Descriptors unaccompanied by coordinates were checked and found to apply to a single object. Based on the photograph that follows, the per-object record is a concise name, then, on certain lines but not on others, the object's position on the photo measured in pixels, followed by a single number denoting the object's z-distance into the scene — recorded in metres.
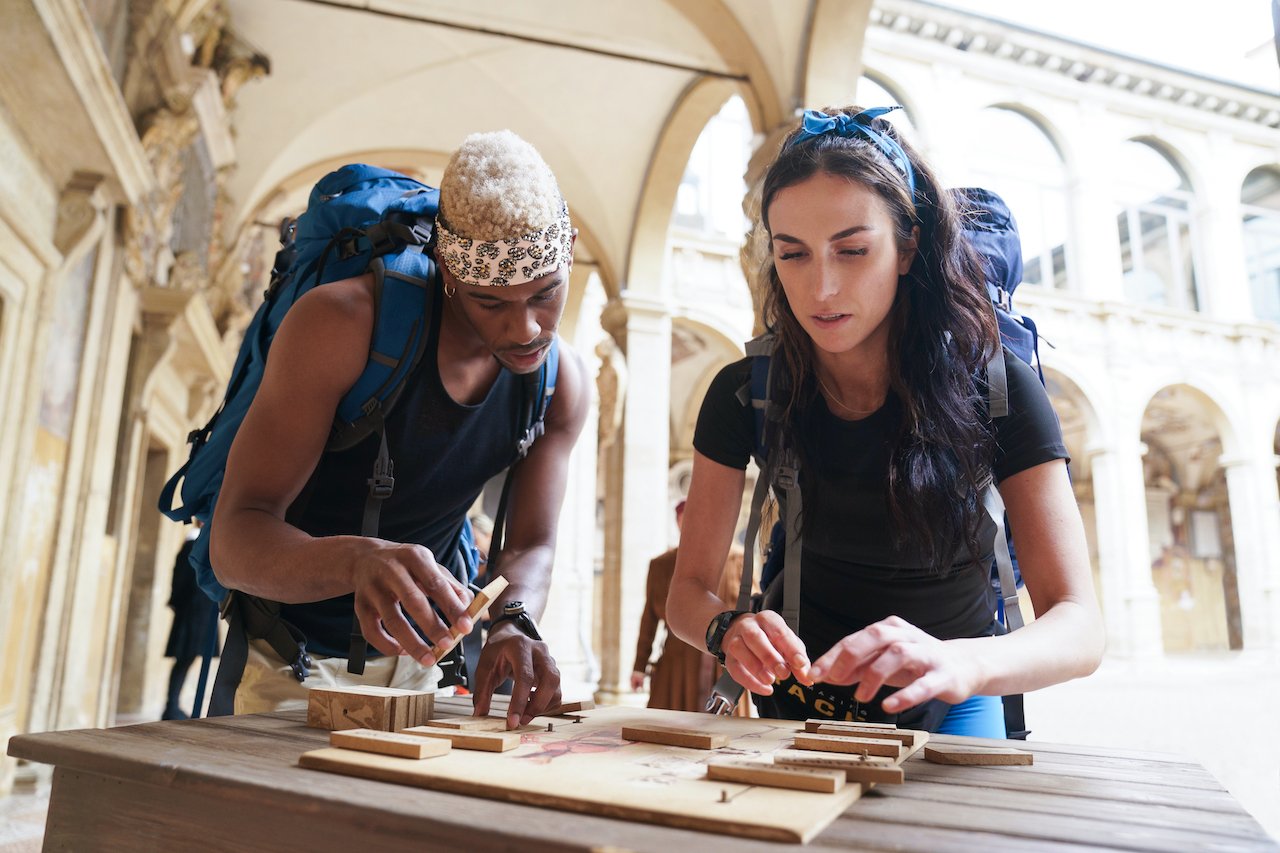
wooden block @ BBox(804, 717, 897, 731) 1.37
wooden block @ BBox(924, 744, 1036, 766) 1.22
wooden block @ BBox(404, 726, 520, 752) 1.17
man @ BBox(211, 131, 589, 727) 1.47
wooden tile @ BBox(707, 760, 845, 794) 0.96
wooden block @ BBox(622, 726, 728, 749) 1.24
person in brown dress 5.54
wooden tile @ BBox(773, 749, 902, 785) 1.05
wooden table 0.83
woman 1.65
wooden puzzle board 0.85
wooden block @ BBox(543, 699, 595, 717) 1.55
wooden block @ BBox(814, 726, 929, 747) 1.26
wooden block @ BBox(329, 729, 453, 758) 1.09
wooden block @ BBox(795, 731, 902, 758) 1.16
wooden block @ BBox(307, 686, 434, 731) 1.33
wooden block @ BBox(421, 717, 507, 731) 1.32
